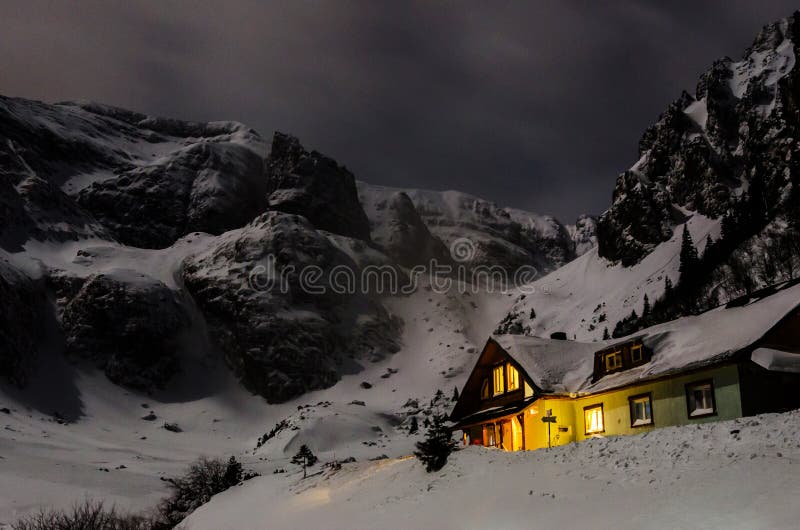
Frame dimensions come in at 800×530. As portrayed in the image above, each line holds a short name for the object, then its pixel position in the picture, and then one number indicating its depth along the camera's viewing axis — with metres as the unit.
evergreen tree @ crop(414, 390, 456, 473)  28.44
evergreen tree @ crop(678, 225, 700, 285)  100.25
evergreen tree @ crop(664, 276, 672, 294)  99.59
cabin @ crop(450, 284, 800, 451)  23.83
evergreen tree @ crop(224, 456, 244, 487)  47.69
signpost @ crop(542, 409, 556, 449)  30.54
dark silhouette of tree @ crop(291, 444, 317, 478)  42.00
